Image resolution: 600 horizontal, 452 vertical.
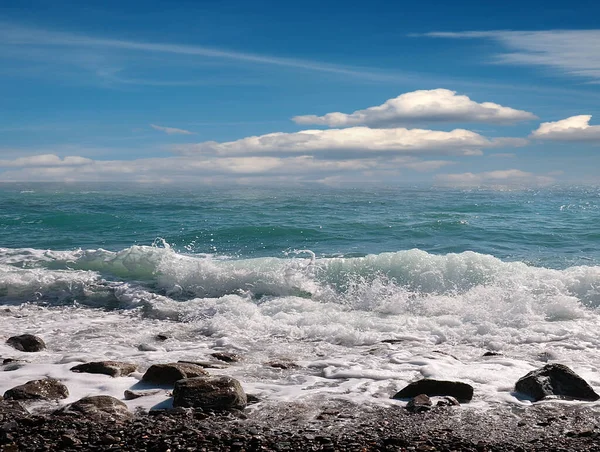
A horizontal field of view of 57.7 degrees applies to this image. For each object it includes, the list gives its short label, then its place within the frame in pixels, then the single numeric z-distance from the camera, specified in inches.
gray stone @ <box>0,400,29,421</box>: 241.8
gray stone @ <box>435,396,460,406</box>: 263.9
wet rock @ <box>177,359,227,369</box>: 334.3
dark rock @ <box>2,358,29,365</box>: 331.6
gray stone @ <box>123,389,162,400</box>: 272.7
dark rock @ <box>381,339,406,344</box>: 398.3
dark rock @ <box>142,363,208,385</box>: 292.0
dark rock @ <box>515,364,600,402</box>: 276.2
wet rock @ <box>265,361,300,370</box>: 334.8
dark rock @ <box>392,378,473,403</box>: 274.4
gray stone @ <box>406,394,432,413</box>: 257.0
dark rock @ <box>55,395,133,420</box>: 244.4
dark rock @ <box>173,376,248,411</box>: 254.5
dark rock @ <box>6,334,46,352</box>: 366.0
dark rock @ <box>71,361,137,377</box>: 309.0
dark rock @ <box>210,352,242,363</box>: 351.3
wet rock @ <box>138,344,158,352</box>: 375.6
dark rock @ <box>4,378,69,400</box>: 265.5
